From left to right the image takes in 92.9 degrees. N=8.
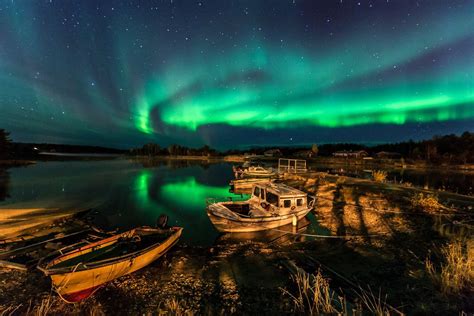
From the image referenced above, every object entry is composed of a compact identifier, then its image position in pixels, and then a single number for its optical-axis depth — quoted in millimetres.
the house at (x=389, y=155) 111875
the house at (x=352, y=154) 117875
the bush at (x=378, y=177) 35312
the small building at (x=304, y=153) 138350
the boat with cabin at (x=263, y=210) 15805
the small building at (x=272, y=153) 156825
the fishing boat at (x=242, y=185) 39356
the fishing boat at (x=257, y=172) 46353
